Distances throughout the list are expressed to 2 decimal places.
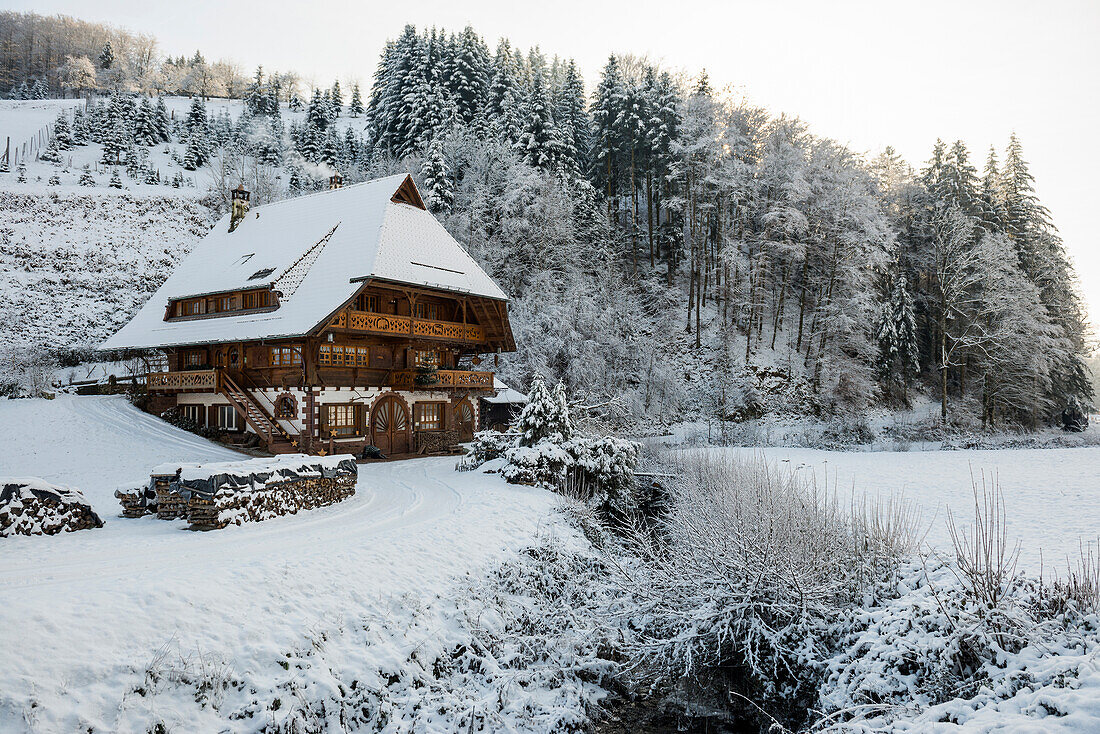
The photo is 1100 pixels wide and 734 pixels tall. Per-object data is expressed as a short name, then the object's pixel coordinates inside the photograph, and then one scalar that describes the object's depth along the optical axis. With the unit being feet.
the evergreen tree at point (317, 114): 239.95
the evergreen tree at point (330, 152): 216.33
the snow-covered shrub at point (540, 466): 62.69
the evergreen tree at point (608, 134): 159.84
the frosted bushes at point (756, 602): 29.53
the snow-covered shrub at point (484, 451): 71.05
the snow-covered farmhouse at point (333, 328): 79.66
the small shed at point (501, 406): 112.06
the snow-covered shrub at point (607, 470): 64.18
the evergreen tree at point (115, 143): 202.90
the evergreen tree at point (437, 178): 132.77
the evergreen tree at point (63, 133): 206.93
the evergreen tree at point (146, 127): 220.43
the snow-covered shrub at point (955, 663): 18.52
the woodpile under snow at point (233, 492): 42.16
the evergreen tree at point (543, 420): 67.15
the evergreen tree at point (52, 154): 196.44
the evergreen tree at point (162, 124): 237.66
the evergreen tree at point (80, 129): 218.18
